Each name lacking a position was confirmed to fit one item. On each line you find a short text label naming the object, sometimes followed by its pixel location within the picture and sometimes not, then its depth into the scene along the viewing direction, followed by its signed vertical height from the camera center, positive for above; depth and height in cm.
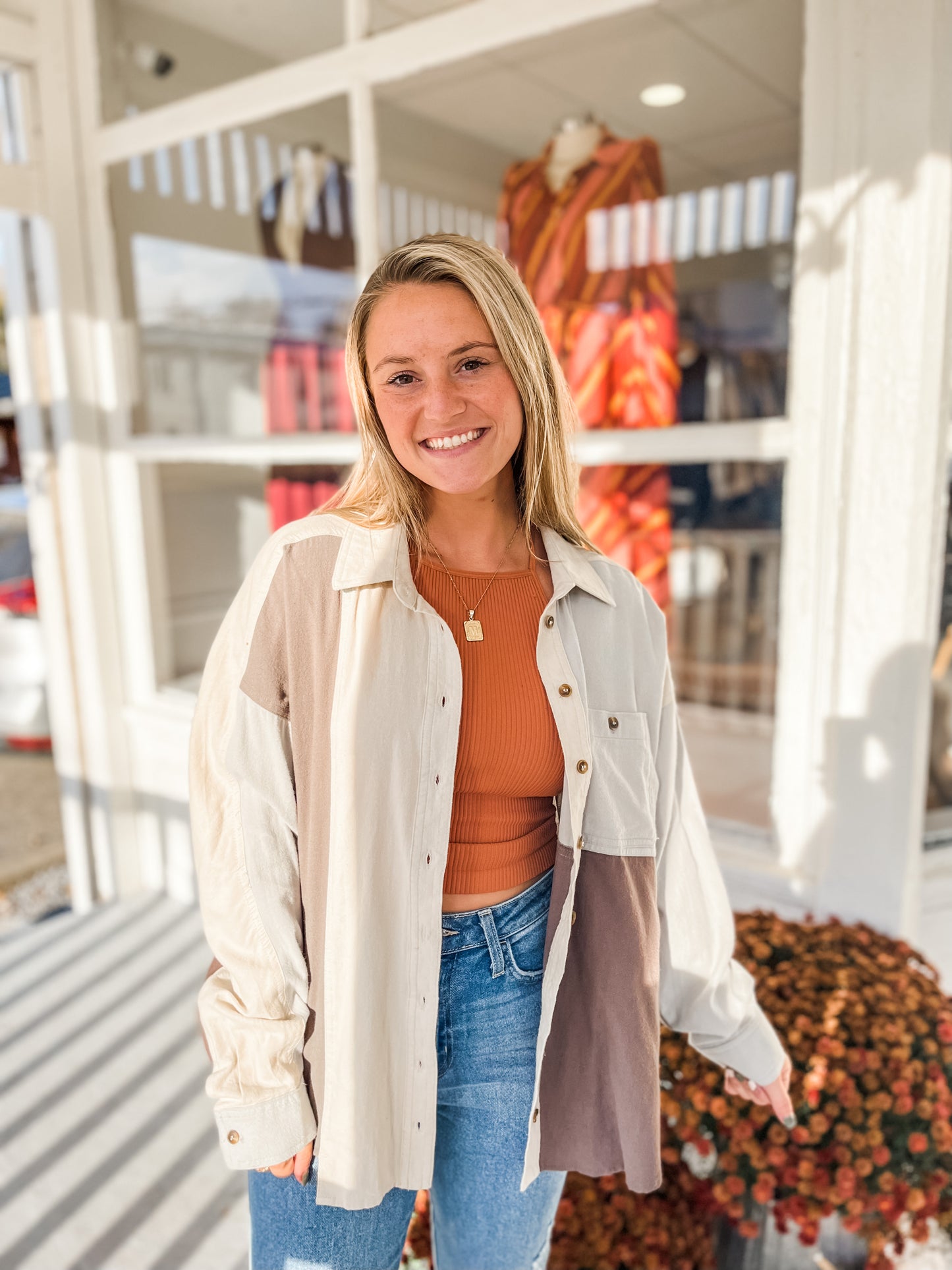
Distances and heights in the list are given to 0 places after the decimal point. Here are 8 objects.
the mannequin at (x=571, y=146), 238 +90
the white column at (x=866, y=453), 162 +5
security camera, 276 +135
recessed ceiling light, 295 +132
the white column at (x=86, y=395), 282 +34
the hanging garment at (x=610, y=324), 231 +42
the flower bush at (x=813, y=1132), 153 -113
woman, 102 -41
